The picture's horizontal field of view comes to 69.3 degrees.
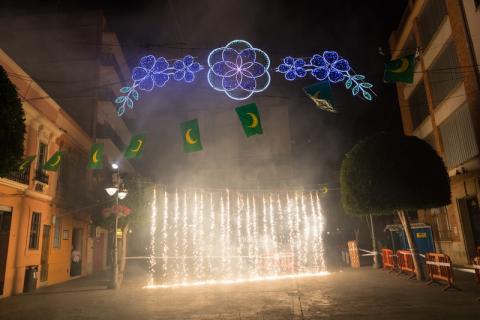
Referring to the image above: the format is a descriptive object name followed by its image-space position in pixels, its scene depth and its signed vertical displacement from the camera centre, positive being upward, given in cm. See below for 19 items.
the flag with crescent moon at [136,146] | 1034 +296
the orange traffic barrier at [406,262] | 1258 -95
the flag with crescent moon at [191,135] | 962 +297
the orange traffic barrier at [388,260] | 1427 -94
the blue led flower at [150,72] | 875 +430
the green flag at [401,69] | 816 +385
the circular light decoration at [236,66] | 815 +409
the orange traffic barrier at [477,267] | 927 -87
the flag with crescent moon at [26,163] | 1097 +277
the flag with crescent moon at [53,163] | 1158 +287
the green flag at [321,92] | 816 +340
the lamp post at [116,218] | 1227 +109
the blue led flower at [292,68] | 866 +423
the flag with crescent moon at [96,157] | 1192 +309
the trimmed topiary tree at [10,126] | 678 +249
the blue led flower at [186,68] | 877 +436
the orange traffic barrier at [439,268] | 938 -93
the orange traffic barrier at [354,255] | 1714 -79
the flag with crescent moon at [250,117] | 878 +310
